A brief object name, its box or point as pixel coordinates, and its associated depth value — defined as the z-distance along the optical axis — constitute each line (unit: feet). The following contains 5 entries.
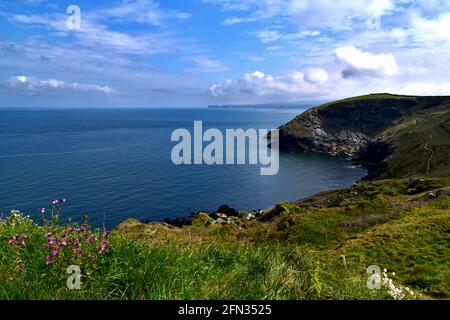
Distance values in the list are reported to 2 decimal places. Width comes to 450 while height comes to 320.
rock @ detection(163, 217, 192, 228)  216.95
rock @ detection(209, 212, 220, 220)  222.28
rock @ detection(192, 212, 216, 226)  182.26
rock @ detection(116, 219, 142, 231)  153.17
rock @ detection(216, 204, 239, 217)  244.63
